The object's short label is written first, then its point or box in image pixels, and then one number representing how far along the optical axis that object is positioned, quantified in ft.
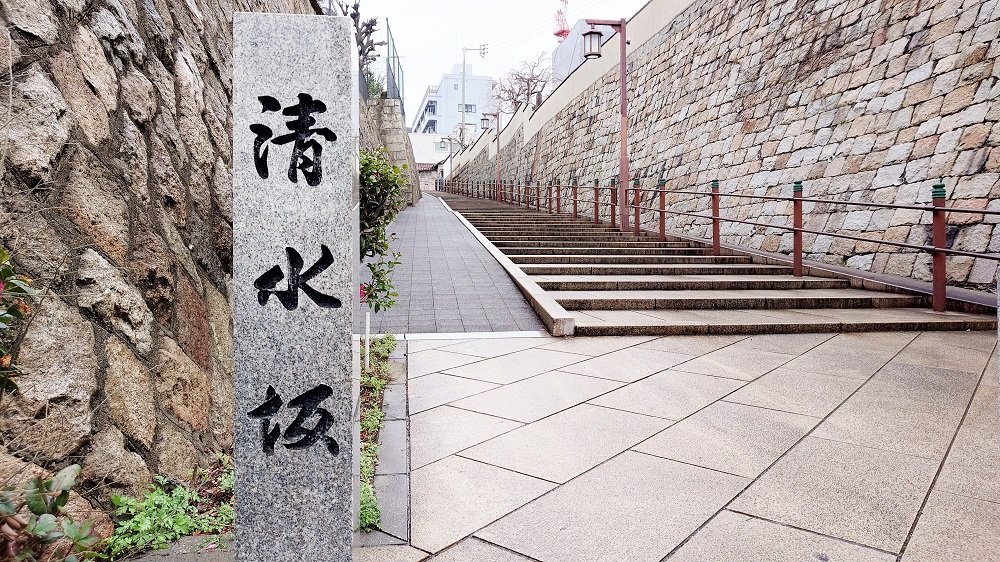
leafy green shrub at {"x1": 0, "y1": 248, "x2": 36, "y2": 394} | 4.51
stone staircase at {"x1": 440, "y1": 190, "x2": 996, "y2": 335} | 17.76
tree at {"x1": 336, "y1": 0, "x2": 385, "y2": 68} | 74.84
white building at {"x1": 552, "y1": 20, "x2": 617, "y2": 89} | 101.18
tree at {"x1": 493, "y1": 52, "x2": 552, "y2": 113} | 127.65
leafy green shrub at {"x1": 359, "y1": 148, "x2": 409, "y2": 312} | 12.37
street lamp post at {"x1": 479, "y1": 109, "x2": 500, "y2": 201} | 100.61
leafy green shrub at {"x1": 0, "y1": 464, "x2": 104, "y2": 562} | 3.83
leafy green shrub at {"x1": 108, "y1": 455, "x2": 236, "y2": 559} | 6.48
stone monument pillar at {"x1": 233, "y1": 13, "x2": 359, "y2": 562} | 5.72
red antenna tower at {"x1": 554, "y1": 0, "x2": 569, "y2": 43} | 110.83
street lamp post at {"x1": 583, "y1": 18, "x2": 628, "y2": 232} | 37.66
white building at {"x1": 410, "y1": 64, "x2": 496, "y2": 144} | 198.39
